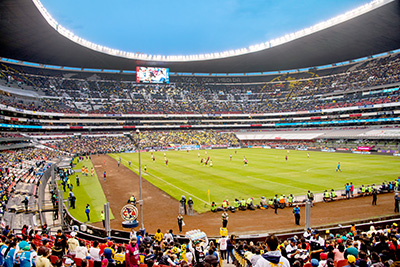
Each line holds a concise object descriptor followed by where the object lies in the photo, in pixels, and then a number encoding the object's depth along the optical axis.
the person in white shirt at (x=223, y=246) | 11.57
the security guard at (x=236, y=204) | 20.83
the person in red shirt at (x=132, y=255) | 7.56
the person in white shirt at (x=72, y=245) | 8.79
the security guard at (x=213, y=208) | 20.61
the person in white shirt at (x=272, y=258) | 4.41
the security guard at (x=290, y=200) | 21.52
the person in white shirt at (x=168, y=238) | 10.82
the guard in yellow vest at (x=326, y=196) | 22.64
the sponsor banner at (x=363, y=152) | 54.59
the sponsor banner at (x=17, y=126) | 54.44
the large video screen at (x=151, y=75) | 93.00
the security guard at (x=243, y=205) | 21.02
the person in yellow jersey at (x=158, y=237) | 11.50
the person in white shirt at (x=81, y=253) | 7.82
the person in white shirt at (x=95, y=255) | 7.72
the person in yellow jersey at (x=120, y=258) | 8.08
